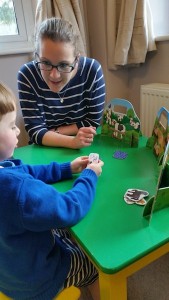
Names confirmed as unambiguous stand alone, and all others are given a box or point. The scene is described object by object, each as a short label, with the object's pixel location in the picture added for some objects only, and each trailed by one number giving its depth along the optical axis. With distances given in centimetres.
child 52
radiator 148
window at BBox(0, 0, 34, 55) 168
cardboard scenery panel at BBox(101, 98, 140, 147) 94
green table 46
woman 94
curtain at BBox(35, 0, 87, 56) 150
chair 60
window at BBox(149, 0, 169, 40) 157
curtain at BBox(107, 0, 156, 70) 145
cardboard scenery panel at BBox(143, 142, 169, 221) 53
